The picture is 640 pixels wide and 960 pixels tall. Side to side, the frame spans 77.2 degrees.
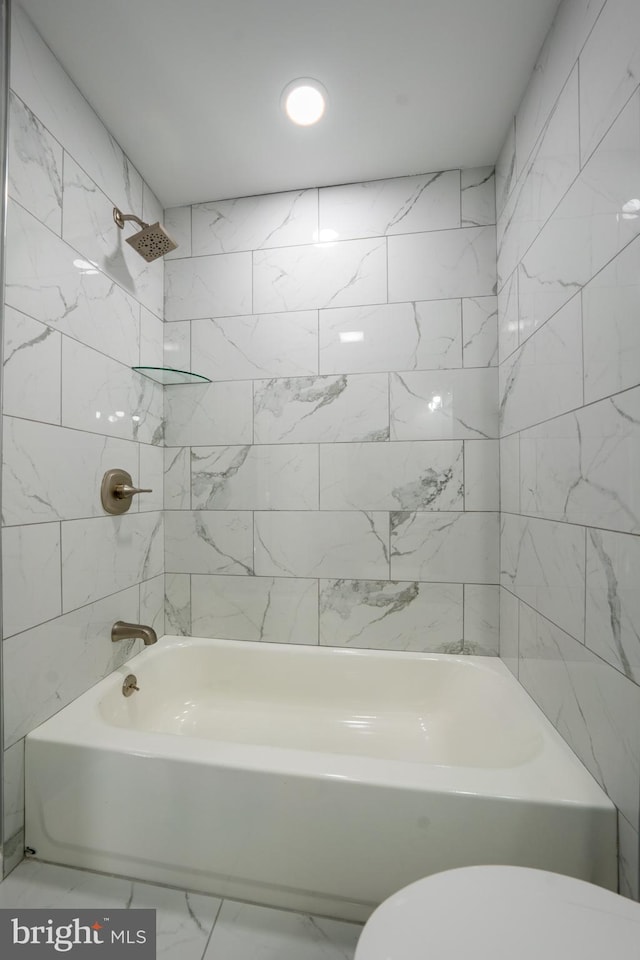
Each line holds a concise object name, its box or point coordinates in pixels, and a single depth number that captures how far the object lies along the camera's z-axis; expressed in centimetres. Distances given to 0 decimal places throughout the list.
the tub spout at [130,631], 144
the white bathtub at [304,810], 89
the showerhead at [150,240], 146
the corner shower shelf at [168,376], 166
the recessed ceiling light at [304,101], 132
